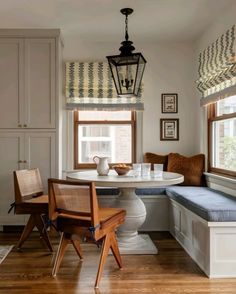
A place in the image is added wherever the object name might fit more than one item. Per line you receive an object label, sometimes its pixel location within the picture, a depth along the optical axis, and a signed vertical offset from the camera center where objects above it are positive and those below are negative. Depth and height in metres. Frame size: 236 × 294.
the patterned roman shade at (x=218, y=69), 3.37 +0.81
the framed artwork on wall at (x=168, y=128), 4.71 +0.21
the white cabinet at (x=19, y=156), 4.06 -0.15
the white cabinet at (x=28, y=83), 4.05 +0.73
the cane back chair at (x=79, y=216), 2.48 -0.57
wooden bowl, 3.30 -0.26
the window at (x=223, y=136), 3.69 +0.09
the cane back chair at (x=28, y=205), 3.34 -0.60
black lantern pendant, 3.05 +0.67
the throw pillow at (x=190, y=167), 4.23 -0.30
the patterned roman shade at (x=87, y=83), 4.55 +0.81
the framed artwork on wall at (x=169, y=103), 4.70 +0.56
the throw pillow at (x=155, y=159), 4.52 -0.21
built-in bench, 2.67 -0.73
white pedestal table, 3.11 -0.68
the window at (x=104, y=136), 4.68 +0.10
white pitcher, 3.38 -0.24
